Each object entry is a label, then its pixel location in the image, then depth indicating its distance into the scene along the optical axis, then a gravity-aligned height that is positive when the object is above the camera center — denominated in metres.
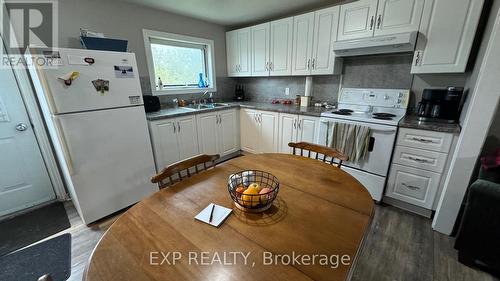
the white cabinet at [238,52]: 3.32 +0.52
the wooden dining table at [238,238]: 0.64 -0.56
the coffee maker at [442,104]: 1.84 -0.21
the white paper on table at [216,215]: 0.84 -0.54
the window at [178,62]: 2.84 +0.33
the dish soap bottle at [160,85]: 2.94 +0.00
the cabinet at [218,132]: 2.89 -0.70
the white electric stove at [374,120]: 2.01 -0.38
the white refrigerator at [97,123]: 1.60 -0.32
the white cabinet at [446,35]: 1.70 +0.39
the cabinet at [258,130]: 2.99 -0.70
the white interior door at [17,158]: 1.97 -0.71
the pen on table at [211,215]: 0.86 -0.54
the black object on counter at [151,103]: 2.61 -0.23
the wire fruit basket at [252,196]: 0.88 -0.48
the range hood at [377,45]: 1.89 +0.36
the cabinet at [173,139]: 2.39 -0.66
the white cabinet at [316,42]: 2.45 +0.50
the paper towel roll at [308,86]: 2.95 -0.05
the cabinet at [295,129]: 2.57 -0.59
